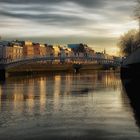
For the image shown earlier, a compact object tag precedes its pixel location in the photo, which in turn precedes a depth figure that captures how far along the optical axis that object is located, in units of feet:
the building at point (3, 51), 324.30
